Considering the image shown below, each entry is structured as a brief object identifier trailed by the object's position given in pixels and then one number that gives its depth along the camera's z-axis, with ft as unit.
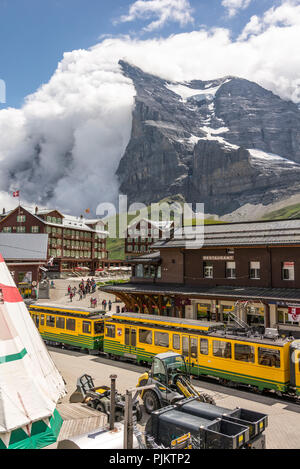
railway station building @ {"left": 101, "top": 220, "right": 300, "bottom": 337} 90.58
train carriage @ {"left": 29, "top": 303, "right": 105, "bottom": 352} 88.74
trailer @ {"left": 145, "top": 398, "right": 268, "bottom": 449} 31.89
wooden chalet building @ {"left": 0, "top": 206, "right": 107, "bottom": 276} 262.88
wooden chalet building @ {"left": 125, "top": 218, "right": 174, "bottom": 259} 295.28
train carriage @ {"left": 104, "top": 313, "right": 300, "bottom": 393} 57.77
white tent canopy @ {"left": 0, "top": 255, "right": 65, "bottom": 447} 40.70
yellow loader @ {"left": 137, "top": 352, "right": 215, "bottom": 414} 49.37
